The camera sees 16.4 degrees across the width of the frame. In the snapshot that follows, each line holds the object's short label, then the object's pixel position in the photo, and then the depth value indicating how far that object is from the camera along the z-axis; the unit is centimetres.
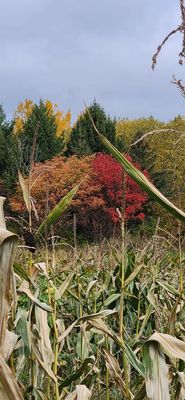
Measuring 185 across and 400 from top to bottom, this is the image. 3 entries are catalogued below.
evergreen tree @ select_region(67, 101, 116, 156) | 3205
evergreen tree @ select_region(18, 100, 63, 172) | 3169
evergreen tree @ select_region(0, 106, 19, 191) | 2939
